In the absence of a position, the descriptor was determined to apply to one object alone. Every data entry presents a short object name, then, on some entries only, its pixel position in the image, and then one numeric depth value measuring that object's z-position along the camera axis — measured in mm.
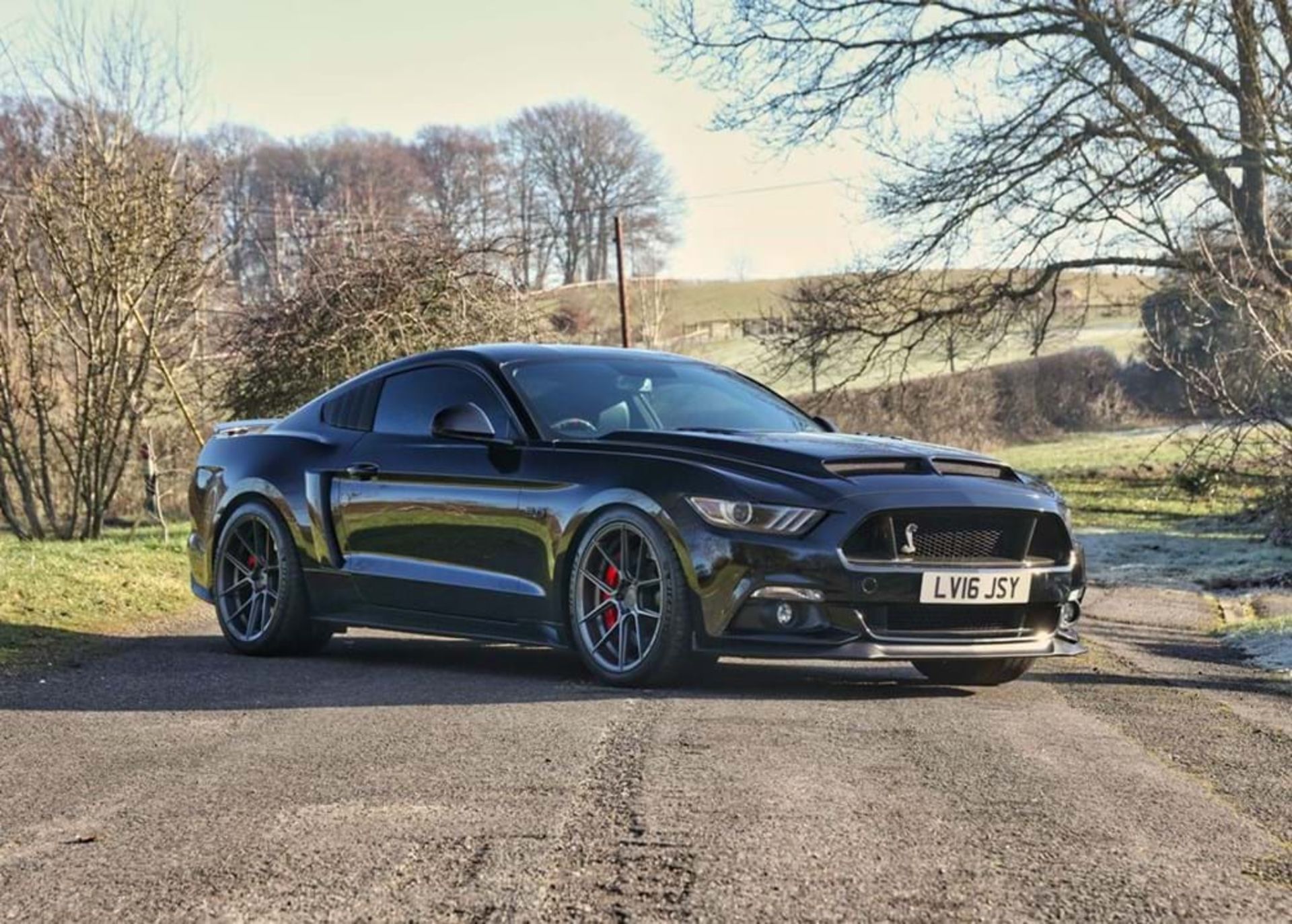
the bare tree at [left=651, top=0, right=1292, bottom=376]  22484
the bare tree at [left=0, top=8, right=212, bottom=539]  15281
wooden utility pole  43875
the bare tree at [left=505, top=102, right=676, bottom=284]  73062
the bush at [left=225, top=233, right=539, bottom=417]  20875
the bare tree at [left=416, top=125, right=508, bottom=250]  75375
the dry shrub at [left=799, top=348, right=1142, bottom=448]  40000
